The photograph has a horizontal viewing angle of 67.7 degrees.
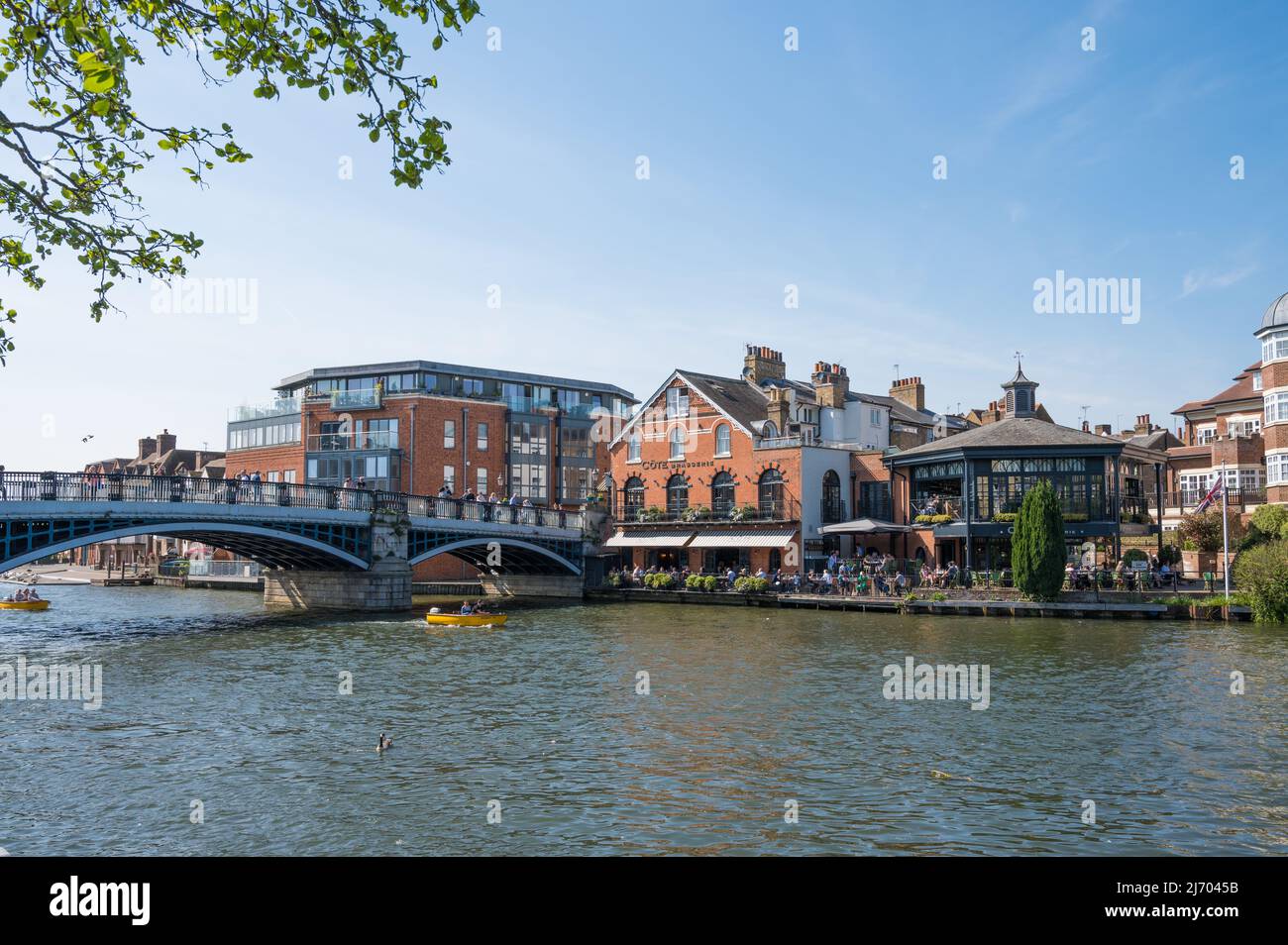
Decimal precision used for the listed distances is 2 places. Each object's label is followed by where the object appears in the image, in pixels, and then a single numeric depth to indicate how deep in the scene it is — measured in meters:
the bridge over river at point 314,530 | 34.66
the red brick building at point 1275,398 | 48.94
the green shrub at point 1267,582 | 37.84
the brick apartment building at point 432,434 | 71.12
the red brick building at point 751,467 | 58.16
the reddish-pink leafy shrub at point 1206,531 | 48.88
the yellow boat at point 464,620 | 41.94
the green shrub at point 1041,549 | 43.69
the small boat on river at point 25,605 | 53.31
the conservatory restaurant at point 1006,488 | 50.16
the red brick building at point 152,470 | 96.31
